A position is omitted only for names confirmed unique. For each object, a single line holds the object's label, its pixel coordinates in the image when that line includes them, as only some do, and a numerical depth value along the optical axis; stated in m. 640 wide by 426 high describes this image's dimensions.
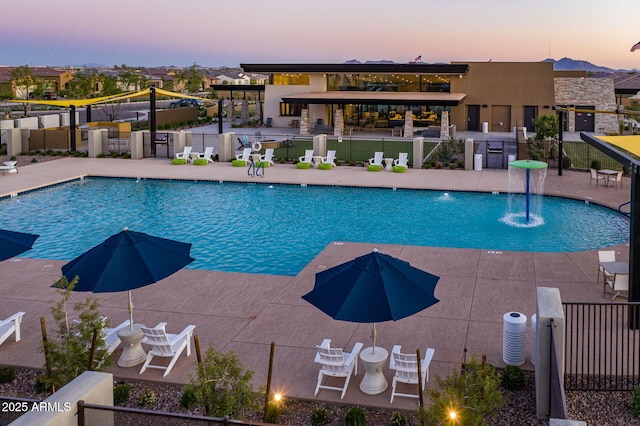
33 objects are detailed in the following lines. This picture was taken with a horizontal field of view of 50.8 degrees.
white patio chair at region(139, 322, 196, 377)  10.83
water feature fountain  22.02
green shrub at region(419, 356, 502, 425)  7.58
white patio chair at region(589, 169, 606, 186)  27.55
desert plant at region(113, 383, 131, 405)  9.82
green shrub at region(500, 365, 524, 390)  10.16
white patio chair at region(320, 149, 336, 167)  33.52
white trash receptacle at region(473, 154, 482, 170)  32.47
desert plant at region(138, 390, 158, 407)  9.75
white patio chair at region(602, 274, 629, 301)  13.70
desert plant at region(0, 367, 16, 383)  10.56
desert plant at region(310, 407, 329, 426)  9.20
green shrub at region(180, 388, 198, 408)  9.48
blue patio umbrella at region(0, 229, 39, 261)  11.91
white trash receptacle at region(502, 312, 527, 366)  10.64
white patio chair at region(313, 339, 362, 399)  10.08
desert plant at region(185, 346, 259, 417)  8.30
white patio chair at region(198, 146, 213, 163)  35.16
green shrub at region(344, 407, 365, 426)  9.09
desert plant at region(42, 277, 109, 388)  9.54
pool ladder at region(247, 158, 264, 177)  30.96
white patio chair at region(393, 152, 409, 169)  32.41
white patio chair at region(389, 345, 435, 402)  9.91
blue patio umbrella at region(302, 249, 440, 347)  9.50
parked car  86.59
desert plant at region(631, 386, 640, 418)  9.23
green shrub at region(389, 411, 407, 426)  9.04
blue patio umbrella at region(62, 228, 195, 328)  10.66
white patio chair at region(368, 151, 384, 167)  32.78
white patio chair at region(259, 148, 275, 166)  34.12
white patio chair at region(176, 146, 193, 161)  35.19
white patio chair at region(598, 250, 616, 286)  14.66
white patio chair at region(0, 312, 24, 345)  11.80
